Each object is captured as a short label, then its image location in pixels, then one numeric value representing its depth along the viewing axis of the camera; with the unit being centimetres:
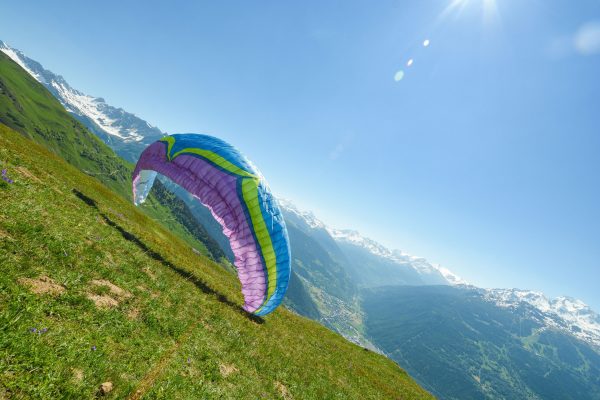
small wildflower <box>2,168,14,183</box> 1201
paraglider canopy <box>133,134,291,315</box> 1484
